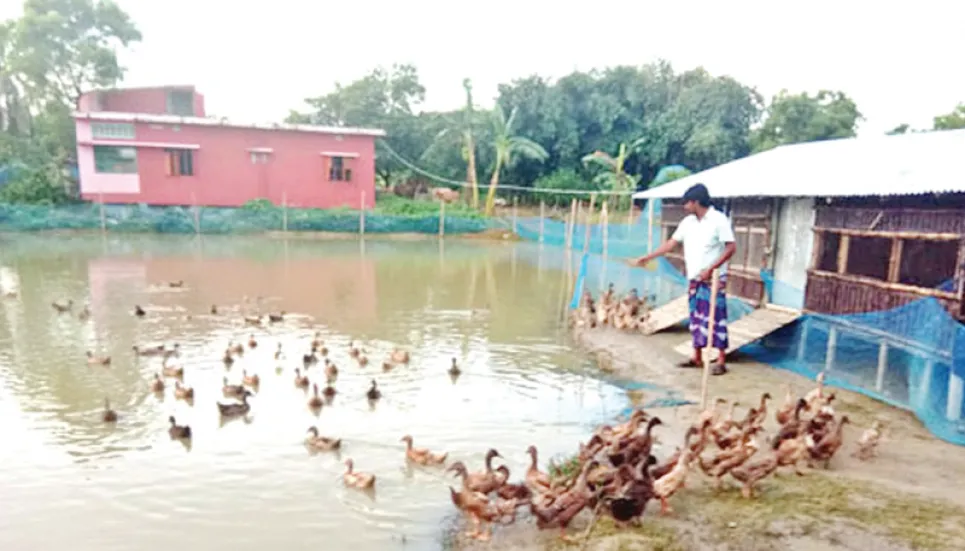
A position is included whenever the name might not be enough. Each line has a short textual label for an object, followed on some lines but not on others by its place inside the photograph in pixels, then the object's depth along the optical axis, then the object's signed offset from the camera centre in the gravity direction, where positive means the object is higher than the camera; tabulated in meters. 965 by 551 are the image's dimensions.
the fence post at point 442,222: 34.44 -1.40
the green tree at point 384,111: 44.09 +5.81
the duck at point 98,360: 10.76 -2.96
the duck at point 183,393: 9.27 -2.98
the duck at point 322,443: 7.53 -2.95
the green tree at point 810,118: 32.84 +4.82
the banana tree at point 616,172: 36.44 +1.82
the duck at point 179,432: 7.81 -2.99
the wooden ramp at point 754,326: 10.33 -1.97
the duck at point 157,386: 9.46 -2.95
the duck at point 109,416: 8.22 -2.97
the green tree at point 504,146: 38.03 +3.22
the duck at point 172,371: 10.21 -2.95
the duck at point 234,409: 8.64 -3.00
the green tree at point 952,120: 29.06 +4.42
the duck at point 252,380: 9.96 -2.97
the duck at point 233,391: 9.19 -2.90
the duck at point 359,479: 6.64 -2.98
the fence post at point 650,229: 19.99 -0.78
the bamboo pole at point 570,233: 26.19 -1.36
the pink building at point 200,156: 34.47 +1.82
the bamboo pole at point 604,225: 19.02 -0.69
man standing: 8.67 -0.63
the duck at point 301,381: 9.88 -2.93
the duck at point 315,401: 9.05 -2.96
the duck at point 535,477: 6.08 -2.66
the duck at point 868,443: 6.37 -2.31
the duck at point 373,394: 9.34 -2.92
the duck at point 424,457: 7.15 -2.92
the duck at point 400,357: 11.41 -2.89
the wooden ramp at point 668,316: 12.73 -2.25
